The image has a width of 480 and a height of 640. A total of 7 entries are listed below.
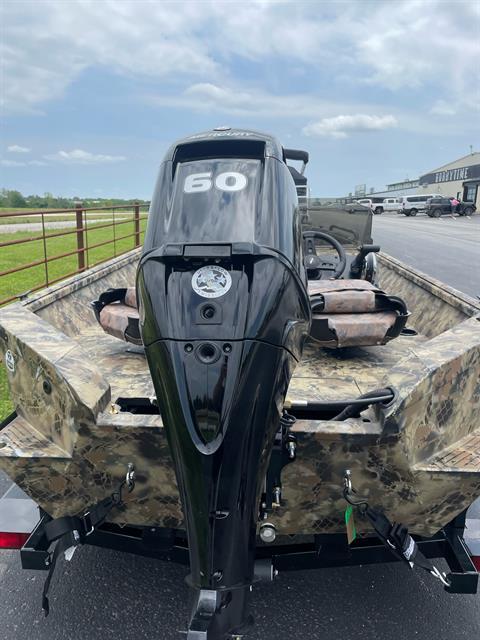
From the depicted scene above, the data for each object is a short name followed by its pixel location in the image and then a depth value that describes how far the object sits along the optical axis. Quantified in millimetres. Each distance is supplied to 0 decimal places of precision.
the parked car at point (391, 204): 50219
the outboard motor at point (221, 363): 1553
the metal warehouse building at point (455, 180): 45781
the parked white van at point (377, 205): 49750
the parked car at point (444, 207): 41625
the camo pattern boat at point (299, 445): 1814
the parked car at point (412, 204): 45438
